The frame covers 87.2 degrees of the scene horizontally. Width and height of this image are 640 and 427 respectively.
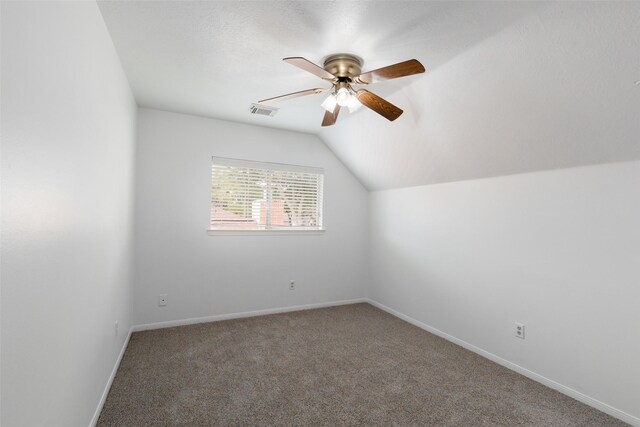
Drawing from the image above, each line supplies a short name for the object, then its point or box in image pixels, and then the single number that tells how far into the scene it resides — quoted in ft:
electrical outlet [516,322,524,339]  9.09
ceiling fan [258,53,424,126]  7.53
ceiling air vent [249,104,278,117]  11.13
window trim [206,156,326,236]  12.94
